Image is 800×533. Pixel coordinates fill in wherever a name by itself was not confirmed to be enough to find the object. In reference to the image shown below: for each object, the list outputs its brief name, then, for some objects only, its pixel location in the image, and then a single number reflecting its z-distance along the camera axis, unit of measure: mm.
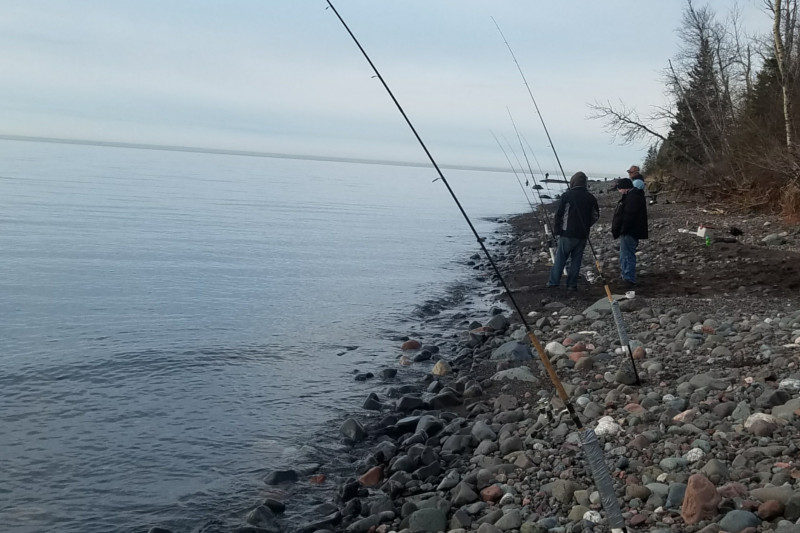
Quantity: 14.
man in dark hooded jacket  10898
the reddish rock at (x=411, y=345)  10648
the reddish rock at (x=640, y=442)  4836
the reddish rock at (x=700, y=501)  3746
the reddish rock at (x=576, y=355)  7633
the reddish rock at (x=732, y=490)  3875
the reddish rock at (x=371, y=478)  5801
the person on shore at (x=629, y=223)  10711
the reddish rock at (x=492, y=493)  4805
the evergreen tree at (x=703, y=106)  27016
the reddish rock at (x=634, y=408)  5527
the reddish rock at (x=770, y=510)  3598
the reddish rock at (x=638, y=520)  3855
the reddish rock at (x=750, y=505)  3701
